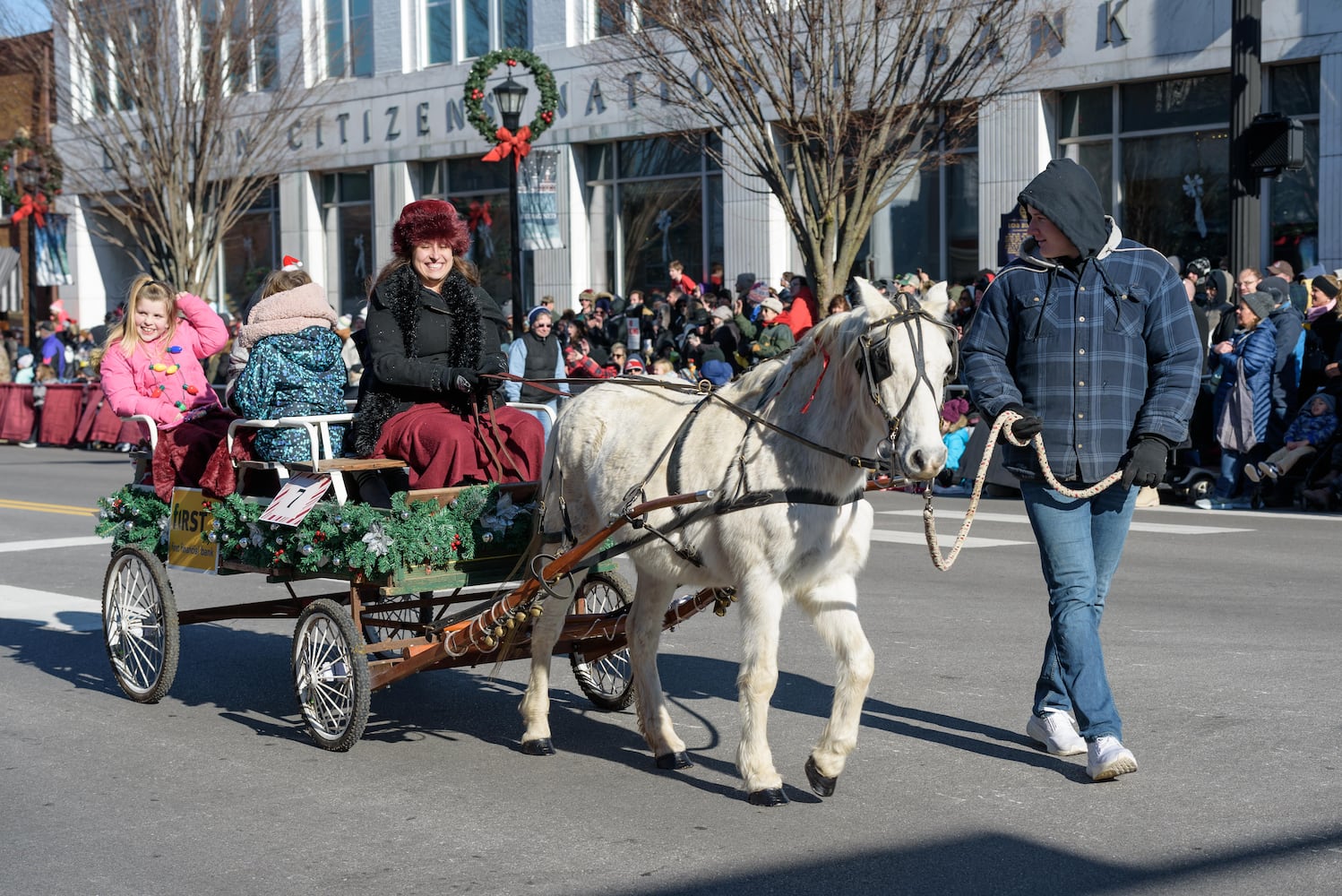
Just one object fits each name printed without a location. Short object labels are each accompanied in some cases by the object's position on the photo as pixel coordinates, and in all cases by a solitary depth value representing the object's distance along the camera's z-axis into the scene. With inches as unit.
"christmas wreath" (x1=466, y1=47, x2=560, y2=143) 855.1
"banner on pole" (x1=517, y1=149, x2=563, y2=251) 1002.7
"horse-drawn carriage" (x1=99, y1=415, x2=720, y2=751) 254.2
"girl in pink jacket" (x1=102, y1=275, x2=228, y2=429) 315.6
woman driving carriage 278.8
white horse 207.6
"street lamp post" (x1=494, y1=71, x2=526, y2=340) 818.8
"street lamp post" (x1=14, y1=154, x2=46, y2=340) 1317.7
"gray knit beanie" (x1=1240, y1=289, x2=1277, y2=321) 581.3
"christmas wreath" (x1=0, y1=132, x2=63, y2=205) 1262.3
